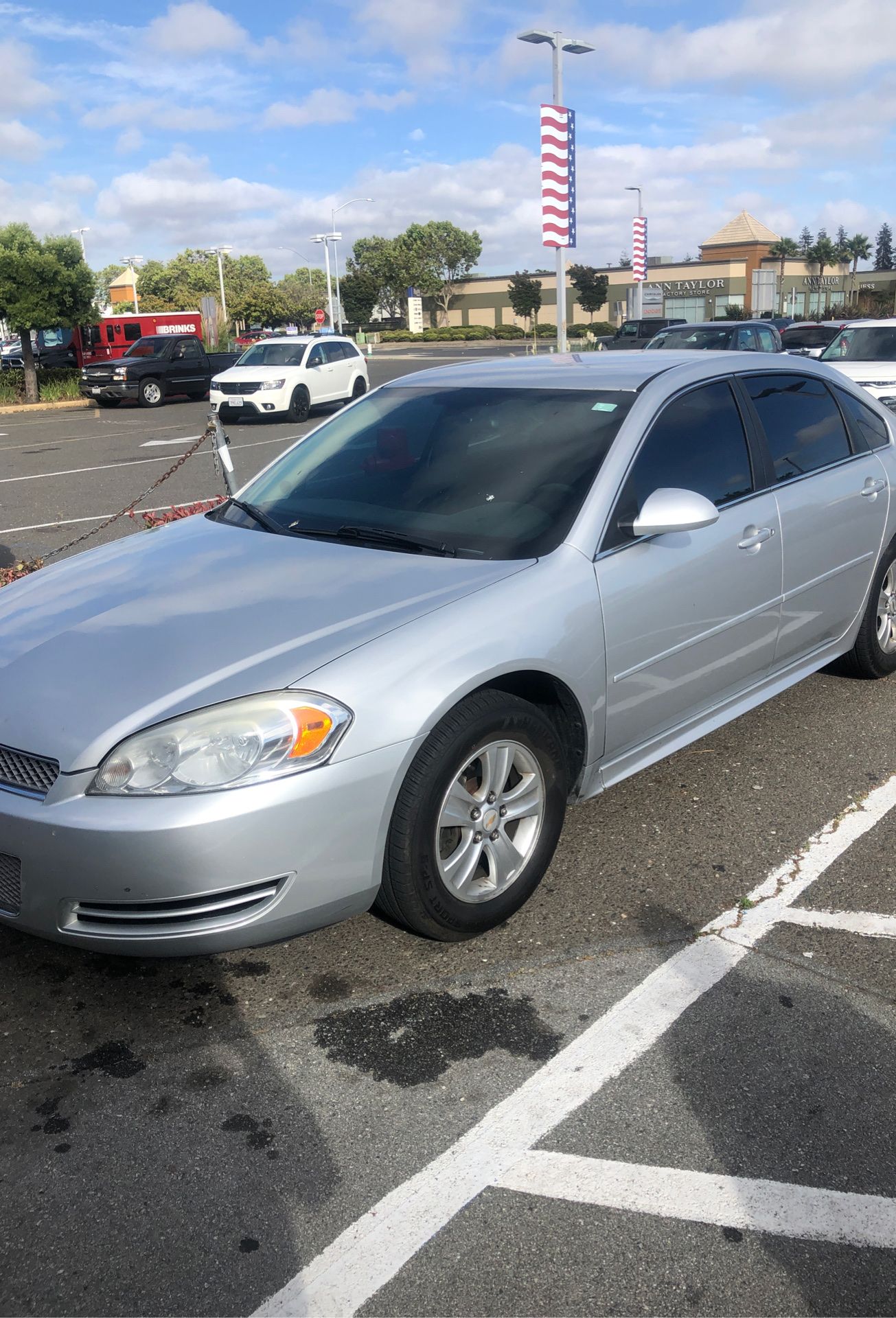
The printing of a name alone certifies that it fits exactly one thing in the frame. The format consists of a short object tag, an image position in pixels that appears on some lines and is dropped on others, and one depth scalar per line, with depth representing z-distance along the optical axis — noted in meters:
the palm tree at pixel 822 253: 96.19
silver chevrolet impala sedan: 2.84
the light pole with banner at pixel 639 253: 46.94
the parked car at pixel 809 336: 26.58
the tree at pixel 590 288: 91.44
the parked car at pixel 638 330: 39.25
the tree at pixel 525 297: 95.06
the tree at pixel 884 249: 152.50
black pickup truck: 27.39
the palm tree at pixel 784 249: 90.69
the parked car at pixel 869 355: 13.20
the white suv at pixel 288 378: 21.69
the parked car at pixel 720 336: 16.97
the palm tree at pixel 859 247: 109.61
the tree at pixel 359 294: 115.12
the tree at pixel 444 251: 116.50
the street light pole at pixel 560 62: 21.23
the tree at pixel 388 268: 114.25
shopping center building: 88.31
